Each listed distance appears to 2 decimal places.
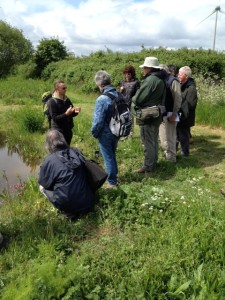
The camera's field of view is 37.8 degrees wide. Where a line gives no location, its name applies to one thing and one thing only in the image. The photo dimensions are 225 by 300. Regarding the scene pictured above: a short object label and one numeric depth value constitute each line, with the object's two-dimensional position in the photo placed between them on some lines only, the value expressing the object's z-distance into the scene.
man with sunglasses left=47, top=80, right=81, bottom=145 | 5.80
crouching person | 4.38
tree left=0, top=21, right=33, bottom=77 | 33.25
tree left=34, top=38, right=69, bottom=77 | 28.98
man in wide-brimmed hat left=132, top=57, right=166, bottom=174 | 5.63
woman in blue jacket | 5.10
